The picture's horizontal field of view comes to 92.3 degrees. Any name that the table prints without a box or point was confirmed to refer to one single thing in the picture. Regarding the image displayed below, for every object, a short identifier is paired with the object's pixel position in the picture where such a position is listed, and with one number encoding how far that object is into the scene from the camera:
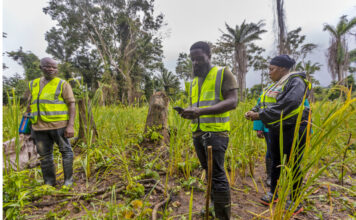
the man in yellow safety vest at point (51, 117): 1.92
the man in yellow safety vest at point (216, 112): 1.25
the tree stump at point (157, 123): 2.80
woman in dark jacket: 1.45
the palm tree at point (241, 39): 18.69
